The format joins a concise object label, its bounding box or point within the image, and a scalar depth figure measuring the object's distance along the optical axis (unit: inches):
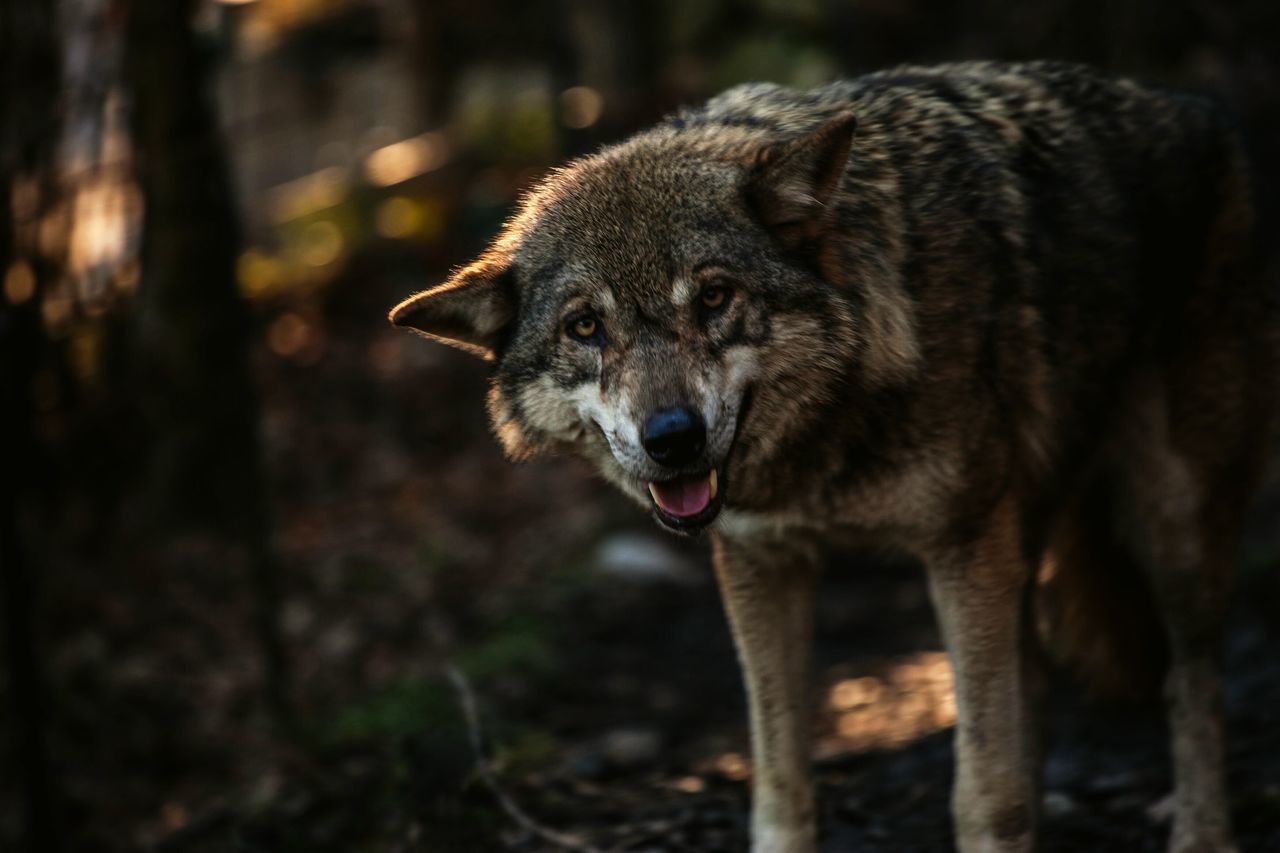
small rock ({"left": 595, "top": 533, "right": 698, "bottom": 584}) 302.4
